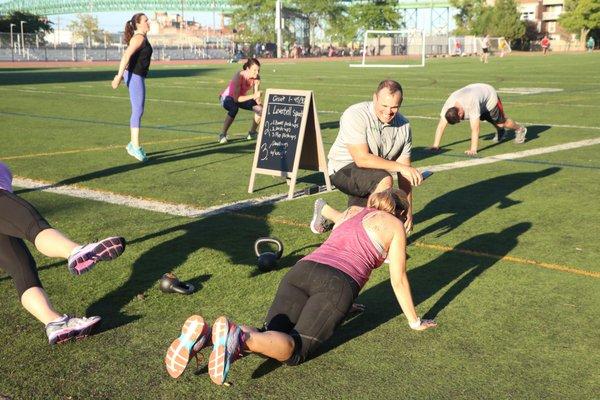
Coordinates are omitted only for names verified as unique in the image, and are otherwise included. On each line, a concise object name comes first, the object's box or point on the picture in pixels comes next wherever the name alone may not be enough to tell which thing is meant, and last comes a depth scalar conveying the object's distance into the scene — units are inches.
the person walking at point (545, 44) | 3334.6
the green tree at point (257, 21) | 4202.8
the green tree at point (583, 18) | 4013.3
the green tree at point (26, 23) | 3417.8
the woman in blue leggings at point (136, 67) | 443.7
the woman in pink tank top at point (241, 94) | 535.8
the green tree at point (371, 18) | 3742.6
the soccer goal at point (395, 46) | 3494.1
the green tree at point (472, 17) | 4181.6
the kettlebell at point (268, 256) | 241.5
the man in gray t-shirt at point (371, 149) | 268.1
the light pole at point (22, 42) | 2629.9
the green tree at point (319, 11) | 4197.8
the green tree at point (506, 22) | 4077.3
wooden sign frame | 366.3
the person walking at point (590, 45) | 3791.8
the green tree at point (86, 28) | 5383.9
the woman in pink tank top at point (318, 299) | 159.5
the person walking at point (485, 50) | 2202.3
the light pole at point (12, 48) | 2551.7
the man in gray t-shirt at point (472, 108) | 487.5
